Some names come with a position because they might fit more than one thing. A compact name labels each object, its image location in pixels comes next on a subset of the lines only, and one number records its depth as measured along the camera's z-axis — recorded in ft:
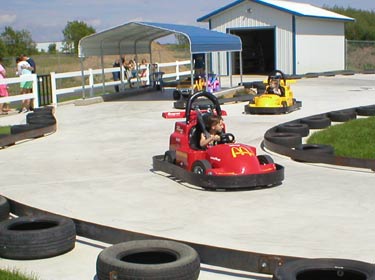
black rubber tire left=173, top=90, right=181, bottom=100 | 65.21
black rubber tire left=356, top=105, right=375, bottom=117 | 48.42
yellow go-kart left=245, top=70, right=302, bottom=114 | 51.08
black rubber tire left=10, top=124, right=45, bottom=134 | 40.34
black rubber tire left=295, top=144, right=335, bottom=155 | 30.40
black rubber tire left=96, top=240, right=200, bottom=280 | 14.48
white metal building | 106.63
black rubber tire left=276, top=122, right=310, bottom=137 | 37.78
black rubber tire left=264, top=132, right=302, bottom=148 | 33.58
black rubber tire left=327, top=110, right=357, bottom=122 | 45.75
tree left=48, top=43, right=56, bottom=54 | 243.23
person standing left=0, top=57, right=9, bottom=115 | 56.57
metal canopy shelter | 63.16
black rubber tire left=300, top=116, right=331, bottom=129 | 41.86
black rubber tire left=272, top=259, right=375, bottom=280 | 13.79
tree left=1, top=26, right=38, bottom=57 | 165.76
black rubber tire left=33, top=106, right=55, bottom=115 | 48.46
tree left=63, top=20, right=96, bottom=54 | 242.37
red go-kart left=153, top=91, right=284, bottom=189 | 24.17
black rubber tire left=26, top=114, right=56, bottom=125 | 44.07
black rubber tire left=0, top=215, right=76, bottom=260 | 17.40
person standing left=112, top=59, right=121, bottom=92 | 81.54
